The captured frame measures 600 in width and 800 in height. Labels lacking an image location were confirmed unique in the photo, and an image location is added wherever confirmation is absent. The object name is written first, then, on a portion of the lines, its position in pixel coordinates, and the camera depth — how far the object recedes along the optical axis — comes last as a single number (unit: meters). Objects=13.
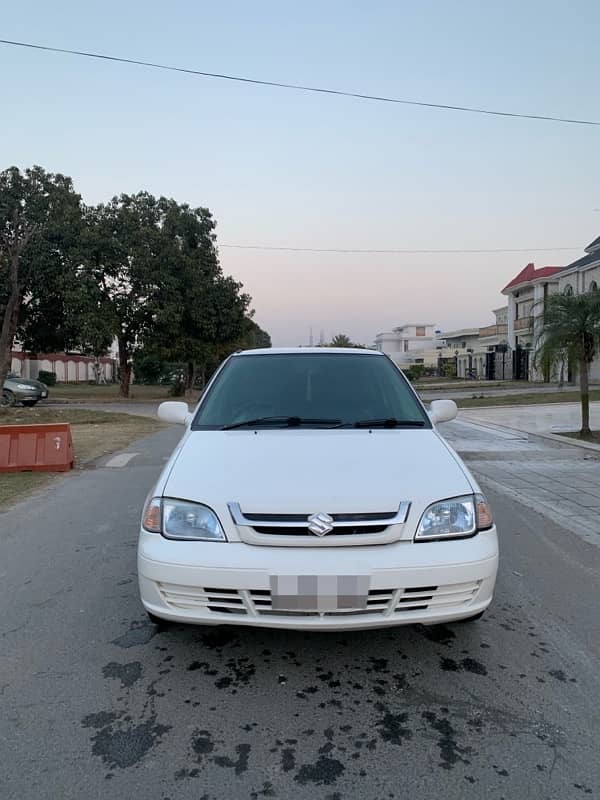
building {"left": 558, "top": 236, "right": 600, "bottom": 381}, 34.16
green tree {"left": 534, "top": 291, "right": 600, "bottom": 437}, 12.37
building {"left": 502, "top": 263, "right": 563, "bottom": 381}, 43.72
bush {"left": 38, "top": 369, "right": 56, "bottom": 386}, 53.97
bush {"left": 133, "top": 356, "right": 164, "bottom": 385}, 53.91
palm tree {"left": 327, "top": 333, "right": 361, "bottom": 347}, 54.12
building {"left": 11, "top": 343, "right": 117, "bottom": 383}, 52.06
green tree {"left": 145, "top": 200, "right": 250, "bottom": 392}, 29.64
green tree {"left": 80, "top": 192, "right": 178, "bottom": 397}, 27.77
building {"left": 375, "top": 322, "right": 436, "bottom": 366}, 99.75
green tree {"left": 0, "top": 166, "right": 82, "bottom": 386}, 25.08
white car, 2.75
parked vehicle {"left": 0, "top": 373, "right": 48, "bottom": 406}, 23.11
